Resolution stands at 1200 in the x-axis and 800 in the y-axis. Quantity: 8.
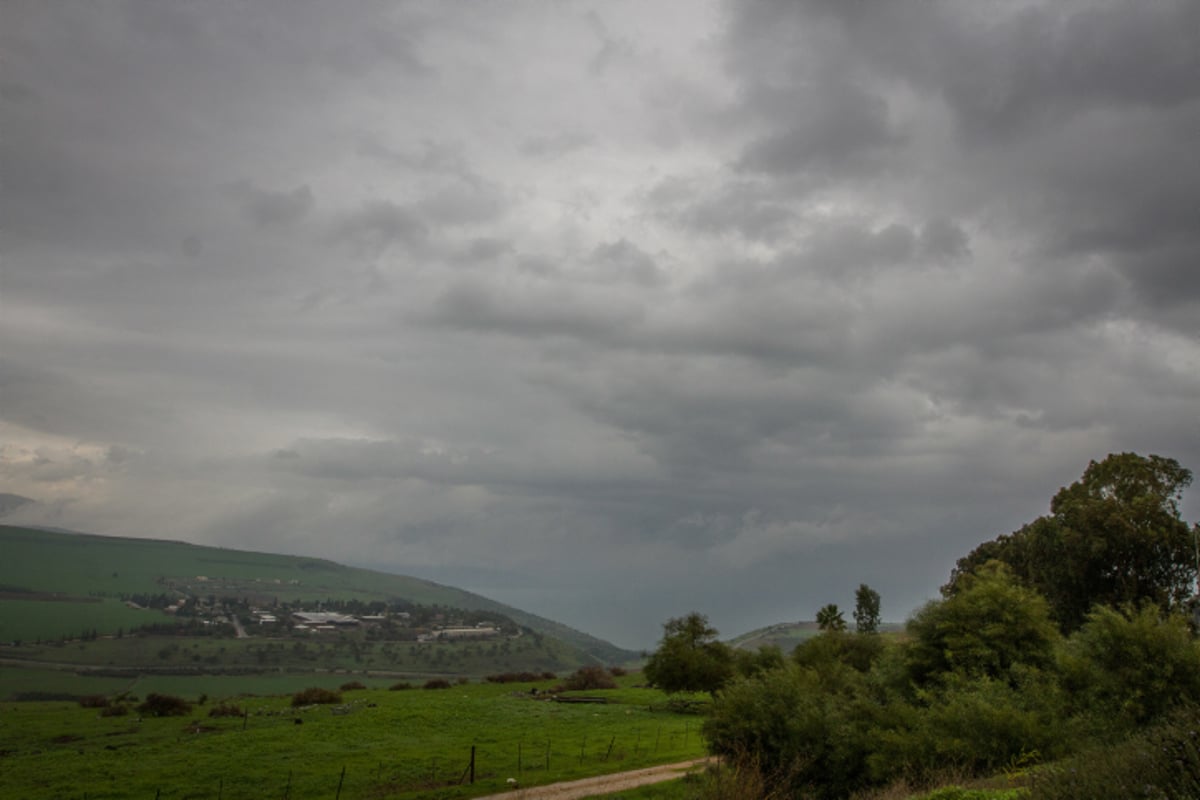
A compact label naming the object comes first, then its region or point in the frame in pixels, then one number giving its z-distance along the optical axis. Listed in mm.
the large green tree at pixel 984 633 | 37000
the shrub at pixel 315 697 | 86062
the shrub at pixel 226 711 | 75306
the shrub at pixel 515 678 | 113250
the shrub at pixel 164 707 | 78119
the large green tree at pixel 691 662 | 75250
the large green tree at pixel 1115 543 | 69375
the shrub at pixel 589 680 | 100175
